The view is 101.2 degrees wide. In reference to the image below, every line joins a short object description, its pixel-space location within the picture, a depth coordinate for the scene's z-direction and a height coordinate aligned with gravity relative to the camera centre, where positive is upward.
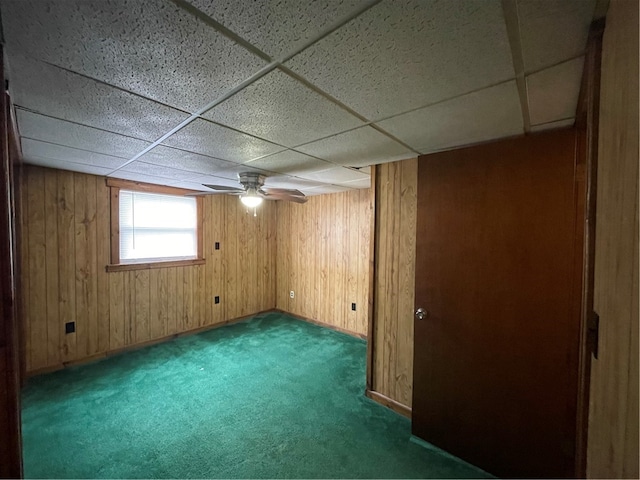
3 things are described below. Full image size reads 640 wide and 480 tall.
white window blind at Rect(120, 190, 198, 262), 3.30 +0.08
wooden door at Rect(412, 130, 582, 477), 1.47 -0.43
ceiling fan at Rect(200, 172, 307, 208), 2.61 +0.42
